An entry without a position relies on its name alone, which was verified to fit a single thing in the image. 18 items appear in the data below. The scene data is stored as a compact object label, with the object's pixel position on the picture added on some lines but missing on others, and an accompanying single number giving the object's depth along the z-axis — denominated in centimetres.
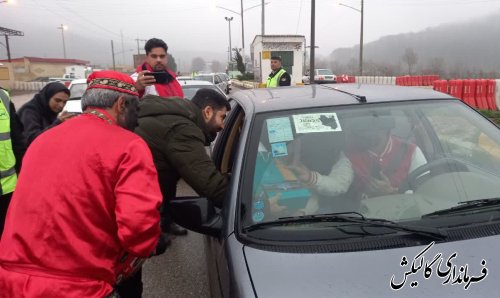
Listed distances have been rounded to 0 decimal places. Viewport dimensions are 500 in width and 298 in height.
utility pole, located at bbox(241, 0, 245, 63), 4719
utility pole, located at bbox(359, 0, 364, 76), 3128
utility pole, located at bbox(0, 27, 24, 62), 5856
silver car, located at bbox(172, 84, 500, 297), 145
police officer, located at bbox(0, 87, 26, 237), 311
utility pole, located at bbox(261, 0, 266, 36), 3453
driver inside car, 201
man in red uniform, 149
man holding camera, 480
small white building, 2358
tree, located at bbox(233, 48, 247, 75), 4262
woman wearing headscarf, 384
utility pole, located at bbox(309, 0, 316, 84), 1684
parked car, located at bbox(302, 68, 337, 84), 3212
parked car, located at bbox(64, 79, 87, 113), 797
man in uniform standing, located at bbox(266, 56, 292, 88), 753
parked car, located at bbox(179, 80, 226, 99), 807
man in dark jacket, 225
